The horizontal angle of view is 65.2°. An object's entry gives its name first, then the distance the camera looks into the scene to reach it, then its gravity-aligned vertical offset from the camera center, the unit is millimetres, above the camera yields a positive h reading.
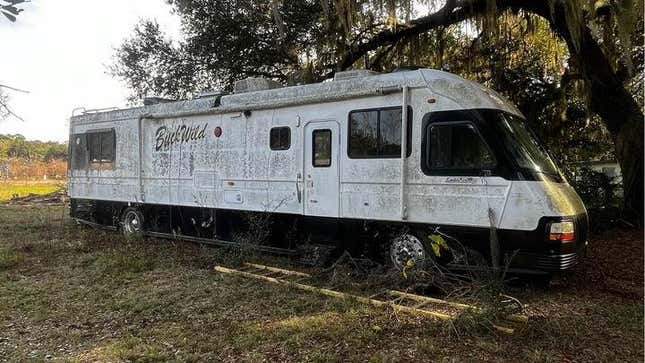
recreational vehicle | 6113 +70
